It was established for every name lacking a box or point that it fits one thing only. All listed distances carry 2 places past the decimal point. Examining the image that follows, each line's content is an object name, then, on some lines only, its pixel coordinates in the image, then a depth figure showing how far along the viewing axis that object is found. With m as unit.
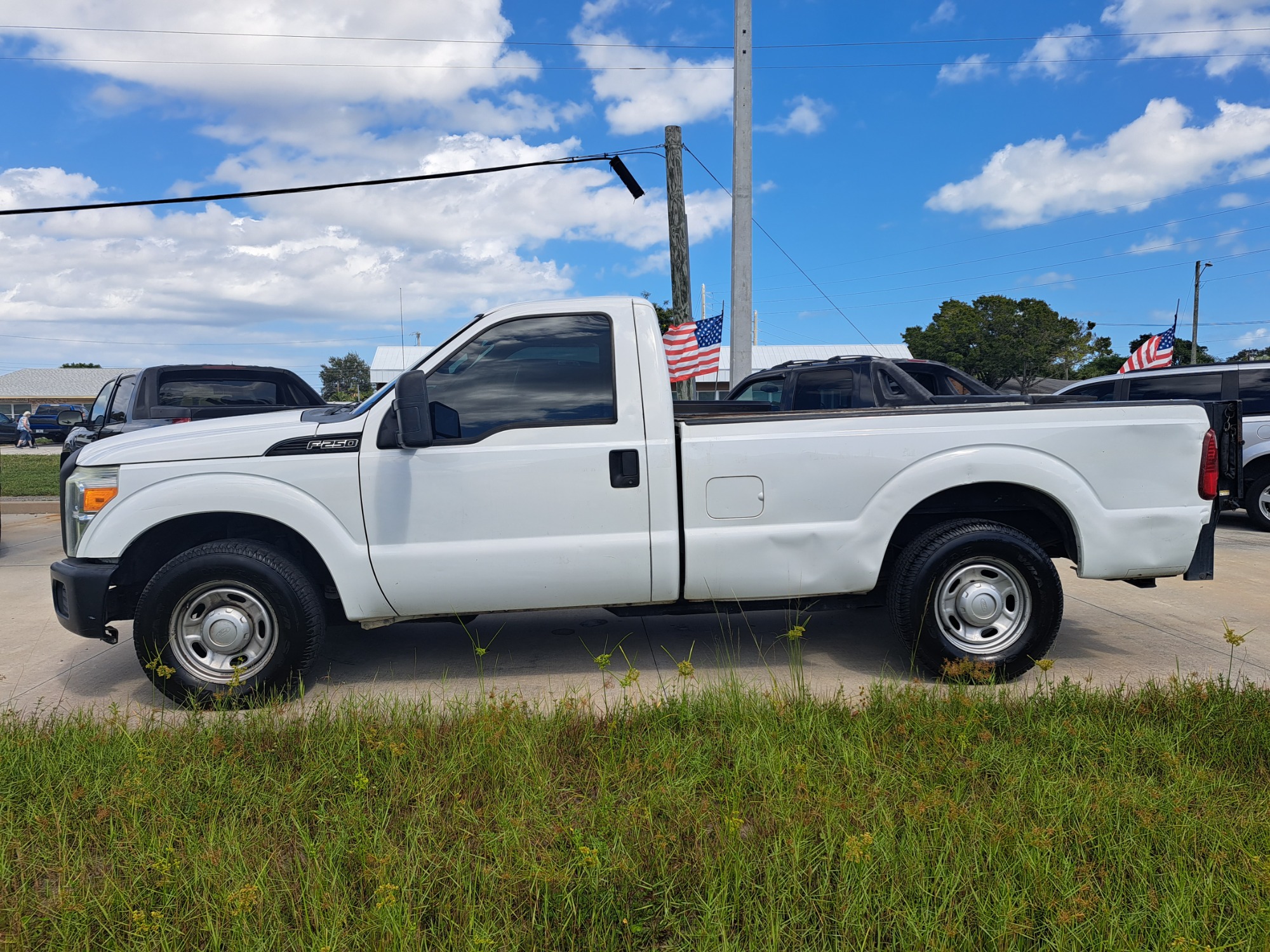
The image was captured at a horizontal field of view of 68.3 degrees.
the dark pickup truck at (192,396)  9.39
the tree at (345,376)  98.96
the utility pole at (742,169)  14.82
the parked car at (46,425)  38.88
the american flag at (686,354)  15.98
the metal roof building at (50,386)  69.62
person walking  36.88
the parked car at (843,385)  10.87
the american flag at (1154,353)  19.80
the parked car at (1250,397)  10.79
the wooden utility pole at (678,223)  17.61
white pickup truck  4.62
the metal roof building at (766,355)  49.19
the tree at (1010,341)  57.81
